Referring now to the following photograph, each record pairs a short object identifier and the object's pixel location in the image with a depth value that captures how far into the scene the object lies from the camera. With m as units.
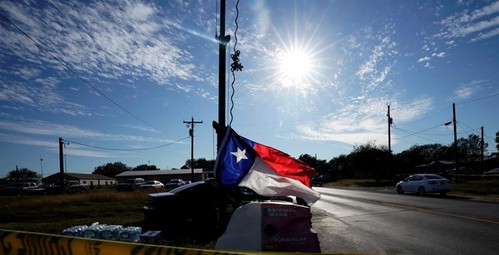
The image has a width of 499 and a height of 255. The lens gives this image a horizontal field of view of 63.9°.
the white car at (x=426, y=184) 26.05
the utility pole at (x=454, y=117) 44.19
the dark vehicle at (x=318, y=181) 63.73
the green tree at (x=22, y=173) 146.35
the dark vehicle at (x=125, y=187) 54.72
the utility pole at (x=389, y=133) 54.81
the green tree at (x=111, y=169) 160.62
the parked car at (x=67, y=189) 53.19
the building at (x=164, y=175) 98.81
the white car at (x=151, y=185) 56.71
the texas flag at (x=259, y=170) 5.44
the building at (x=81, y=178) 103.89
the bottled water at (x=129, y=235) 7.96
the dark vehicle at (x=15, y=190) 54.72
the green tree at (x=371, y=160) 63.25
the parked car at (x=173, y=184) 57.14
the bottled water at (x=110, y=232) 7.65
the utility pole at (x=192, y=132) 58.84
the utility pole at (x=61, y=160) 48.81
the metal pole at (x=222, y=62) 9.87
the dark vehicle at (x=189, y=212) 9.85
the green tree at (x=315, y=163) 136.14
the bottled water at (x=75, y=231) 7.70
